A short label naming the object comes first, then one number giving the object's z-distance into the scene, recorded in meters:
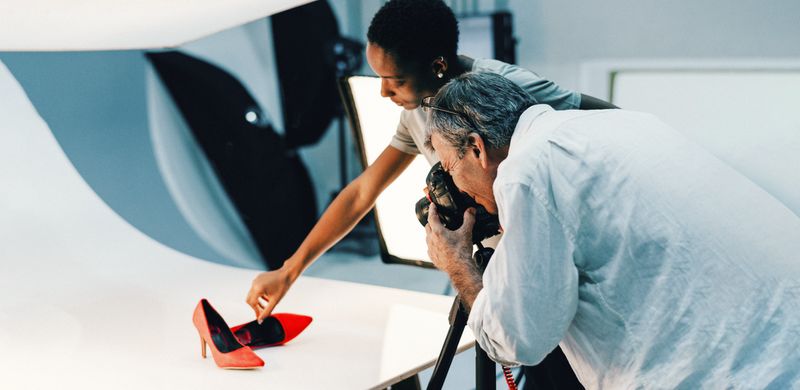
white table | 1.37
